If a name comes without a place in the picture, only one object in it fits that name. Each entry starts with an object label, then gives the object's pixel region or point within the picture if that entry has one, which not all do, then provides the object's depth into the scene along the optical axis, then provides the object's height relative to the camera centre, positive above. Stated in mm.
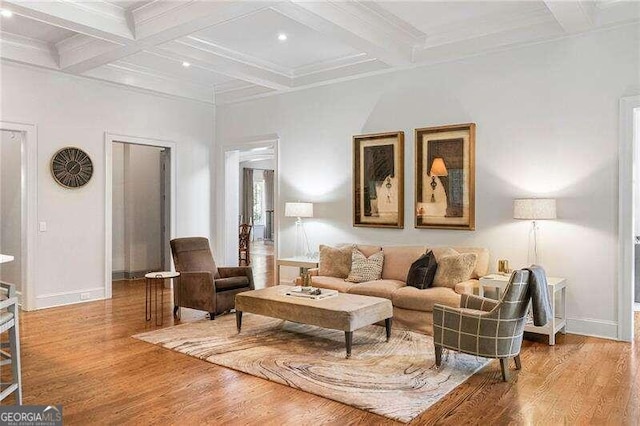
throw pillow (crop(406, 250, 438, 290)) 5145 -681
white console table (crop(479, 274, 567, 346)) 4585 -934
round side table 5334 -742
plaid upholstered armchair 3566 -895
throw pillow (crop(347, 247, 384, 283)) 5684 -703
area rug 3336 -1267
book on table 4627 -826
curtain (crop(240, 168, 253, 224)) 16406 +413
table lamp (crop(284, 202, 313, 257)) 6688 -1
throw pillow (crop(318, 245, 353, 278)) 5973 -661
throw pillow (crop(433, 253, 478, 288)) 5043 -639
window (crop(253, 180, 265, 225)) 17016 +218
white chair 2746 -699
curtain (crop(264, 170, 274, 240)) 17094 +290
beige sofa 4855 -847
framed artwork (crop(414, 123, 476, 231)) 5551 +372
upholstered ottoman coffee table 4117 -905
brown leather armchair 5430 -821
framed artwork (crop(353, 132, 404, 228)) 6105 +374
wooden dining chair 10468 -762
